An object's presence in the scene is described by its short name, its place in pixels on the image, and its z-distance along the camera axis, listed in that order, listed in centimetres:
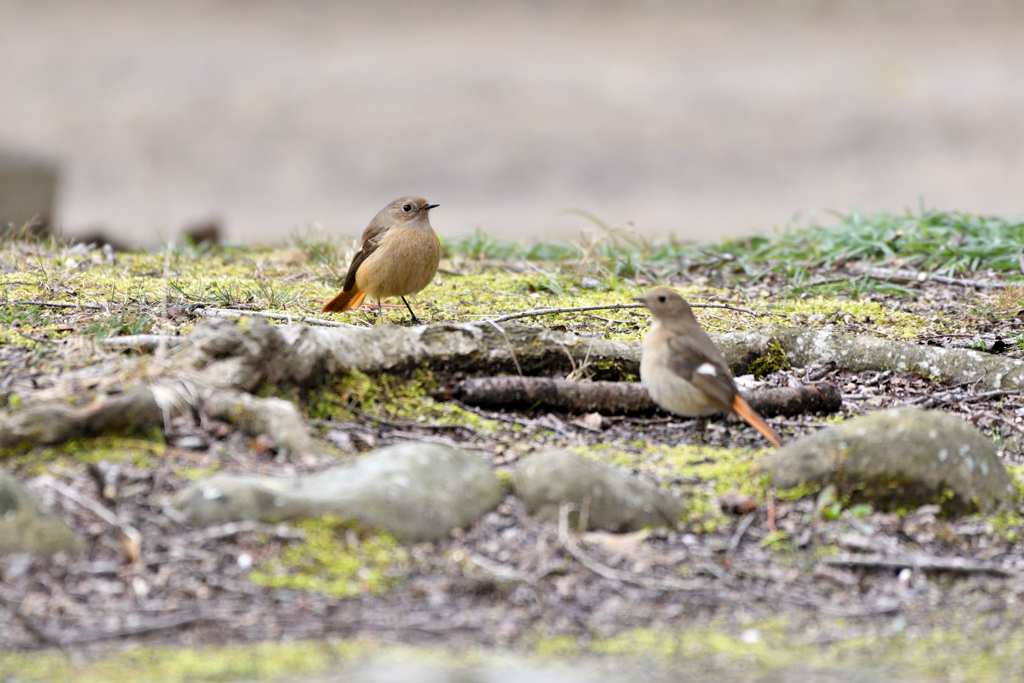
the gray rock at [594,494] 678
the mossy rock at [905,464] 720
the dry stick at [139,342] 849
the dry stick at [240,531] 609
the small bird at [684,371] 836
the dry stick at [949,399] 969
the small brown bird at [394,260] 1215
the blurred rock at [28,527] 586
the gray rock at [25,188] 2089
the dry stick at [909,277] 1417
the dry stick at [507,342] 933
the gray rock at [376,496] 625
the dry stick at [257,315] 1013
